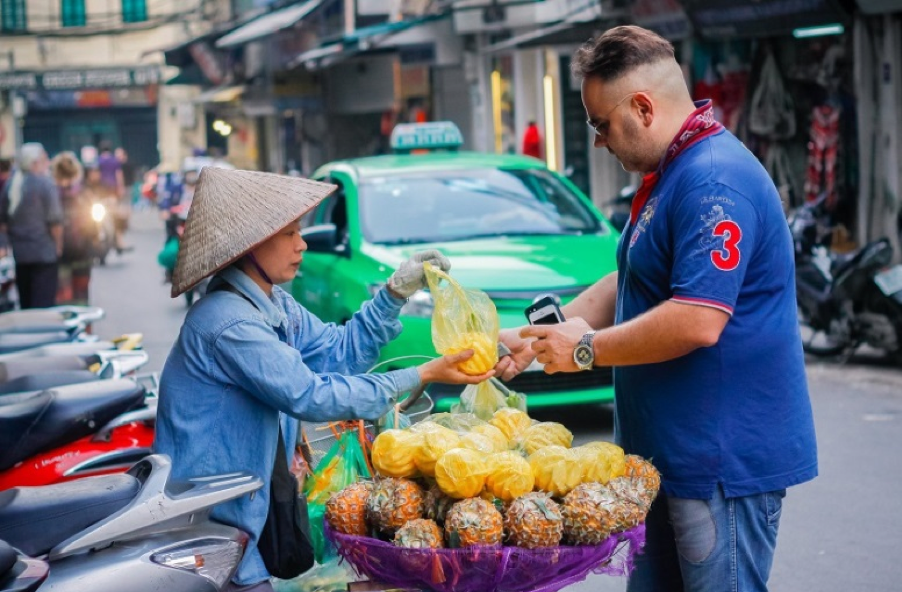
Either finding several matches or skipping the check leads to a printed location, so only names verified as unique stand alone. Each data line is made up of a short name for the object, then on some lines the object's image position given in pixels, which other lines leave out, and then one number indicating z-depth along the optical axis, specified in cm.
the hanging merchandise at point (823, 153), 1362
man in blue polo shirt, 298
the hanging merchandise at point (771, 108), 1464
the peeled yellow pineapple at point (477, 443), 305
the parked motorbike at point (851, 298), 977
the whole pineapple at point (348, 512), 297
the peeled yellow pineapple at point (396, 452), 303
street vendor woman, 315
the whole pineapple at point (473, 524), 280
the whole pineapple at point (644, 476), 299
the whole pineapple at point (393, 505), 291
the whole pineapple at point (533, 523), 281
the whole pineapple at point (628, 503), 287
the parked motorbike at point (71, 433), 483
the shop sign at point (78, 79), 4959
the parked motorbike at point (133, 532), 289
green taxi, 773
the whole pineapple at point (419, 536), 283
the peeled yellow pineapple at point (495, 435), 323
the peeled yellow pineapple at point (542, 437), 322
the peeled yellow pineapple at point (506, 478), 294
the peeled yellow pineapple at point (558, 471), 297
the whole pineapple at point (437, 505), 296
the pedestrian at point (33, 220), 1145
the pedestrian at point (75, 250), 1312
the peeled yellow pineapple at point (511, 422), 336
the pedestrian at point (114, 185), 2602
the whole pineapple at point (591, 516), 285
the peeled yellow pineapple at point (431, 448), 300
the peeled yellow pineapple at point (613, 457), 299
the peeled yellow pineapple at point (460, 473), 290
